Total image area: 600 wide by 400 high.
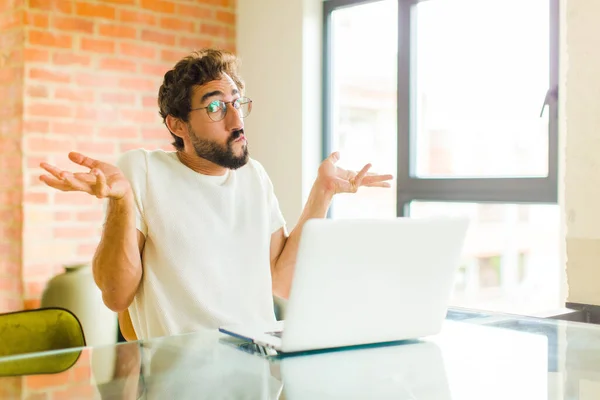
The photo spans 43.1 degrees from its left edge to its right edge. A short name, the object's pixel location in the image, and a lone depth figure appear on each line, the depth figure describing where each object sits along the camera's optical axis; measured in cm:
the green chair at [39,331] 164
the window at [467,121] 303
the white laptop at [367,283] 127
